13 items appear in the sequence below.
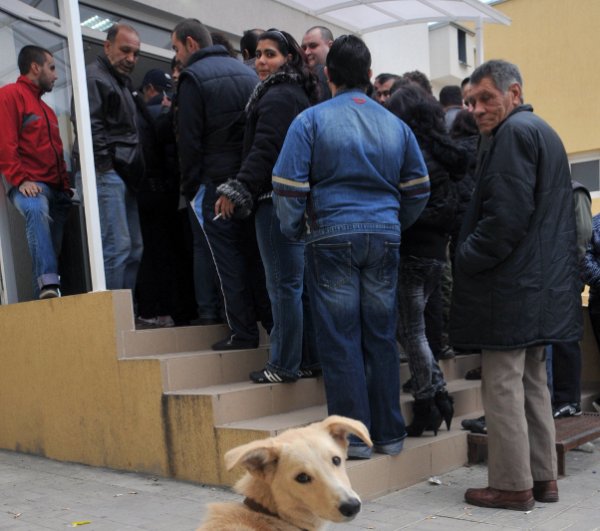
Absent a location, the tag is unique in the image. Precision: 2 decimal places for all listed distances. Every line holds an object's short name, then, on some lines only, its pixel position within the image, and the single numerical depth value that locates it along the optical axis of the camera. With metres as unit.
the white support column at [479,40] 8.92
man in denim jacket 4.36
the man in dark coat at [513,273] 4.13
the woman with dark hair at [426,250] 5.01
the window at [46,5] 7.02
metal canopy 8.88
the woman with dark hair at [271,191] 4.94
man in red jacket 6.02
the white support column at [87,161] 5.51
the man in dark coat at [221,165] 5.41
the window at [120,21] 8.01
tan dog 2.92
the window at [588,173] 15.18
